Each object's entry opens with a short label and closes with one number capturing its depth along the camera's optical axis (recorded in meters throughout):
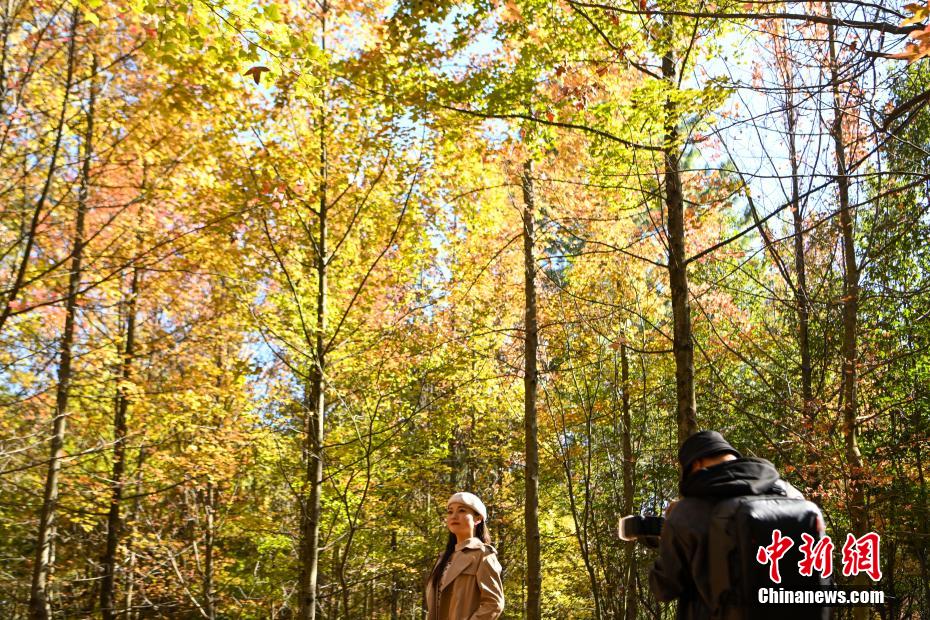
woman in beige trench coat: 3.47
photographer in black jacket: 2.34
